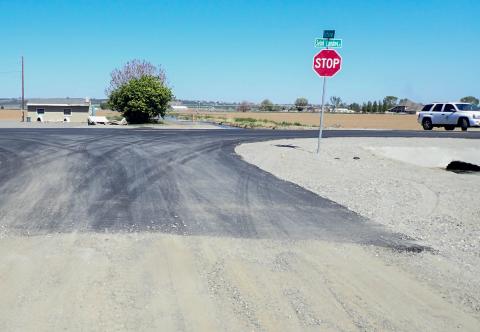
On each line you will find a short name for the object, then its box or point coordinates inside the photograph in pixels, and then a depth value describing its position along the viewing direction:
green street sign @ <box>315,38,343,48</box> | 14.83
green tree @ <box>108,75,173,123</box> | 44.44
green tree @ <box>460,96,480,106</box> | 141.18
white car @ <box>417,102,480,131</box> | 30.48
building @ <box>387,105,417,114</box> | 154.61
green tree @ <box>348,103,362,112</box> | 173.30
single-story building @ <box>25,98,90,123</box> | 68.44
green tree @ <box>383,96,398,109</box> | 162.88
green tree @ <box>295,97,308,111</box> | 167.88
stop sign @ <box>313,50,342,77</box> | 15.01
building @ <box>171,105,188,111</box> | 167.35
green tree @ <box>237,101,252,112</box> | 169.65
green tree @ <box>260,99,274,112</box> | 171.60
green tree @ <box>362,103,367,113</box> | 152.98
